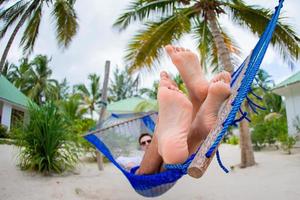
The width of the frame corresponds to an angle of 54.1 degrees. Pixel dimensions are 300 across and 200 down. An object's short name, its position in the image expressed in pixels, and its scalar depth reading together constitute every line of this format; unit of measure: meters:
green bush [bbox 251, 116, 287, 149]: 7.41
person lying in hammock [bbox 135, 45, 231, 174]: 1.44
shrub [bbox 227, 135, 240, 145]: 10.74
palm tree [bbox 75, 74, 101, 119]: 16.21
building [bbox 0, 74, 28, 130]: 9.70
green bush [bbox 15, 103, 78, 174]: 3.70
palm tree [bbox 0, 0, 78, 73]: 5.57
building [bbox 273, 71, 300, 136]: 7.12
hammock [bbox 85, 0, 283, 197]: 1.20
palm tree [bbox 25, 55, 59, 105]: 15.97
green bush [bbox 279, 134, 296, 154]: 6.21
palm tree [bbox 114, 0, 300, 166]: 4.84
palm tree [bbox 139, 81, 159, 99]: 15.42
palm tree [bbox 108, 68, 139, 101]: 21.36
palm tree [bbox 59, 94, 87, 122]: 8.27
